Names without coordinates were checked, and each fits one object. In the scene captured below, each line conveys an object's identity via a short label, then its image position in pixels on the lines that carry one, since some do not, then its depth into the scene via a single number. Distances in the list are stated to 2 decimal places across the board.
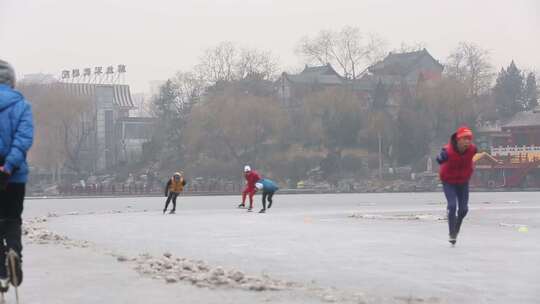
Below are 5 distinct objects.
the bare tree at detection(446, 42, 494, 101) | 111.25
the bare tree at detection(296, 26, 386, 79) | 119.19
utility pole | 97.79
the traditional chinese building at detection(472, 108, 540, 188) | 91.00
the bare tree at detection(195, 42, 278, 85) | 117.06
